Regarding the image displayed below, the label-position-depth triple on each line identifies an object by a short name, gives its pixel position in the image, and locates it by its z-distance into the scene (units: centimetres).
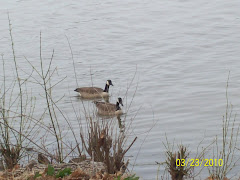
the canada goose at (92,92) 3167
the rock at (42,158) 1797
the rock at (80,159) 1657
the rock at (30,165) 1449
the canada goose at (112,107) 2867
